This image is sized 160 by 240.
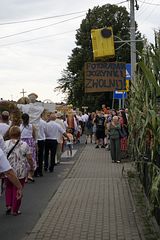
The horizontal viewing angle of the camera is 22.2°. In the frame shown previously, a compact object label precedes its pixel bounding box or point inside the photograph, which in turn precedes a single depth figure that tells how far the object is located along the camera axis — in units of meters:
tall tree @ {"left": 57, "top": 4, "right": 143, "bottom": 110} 45.89
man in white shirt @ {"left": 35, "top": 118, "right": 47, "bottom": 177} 10.49
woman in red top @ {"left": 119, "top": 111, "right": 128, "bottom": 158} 12.70
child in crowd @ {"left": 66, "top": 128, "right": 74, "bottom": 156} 14.70
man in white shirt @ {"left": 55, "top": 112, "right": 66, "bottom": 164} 12.36
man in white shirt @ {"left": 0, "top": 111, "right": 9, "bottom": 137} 8.16
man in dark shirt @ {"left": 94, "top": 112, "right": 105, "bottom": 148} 18.19
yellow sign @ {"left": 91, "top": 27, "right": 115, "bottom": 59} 14.18
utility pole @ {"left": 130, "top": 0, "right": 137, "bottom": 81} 15.41
